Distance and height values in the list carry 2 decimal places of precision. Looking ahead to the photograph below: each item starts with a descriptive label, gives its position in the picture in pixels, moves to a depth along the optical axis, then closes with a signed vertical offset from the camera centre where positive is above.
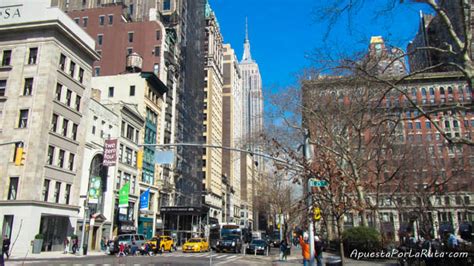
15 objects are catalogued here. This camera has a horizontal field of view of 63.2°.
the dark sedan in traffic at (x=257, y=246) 42.56 -2.07
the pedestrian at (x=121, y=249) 31.81 -1.79
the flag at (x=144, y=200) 53.19 +3.68
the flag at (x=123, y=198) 46.44 +3.44
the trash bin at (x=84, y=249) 34.56 -1.91
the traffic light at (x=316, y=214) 16.59 +0.58
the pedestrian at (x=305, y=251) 21.13 -1.27
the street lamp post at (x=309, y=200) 16.26 +1.18
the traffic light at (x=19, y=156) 21.75 +3.92
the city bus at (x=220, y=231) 51.73 -0.50
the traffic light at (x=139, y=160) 24.64 +4.29
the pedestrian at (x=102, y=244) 44.09 -1.87
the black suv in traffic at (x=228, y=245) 42.91 -1.90
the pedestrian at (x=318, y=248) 22.97 -1.22
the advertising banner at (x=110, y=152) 42.59 +8.10
